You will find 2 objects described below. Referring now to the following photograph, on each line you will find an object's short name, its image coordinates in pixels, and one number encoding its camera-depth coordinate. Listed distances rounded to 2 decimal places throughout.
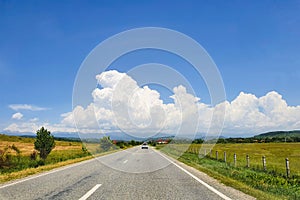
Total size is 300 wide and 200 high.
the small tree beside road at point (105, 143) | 56.78
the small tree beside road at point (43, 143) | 31.42
